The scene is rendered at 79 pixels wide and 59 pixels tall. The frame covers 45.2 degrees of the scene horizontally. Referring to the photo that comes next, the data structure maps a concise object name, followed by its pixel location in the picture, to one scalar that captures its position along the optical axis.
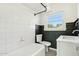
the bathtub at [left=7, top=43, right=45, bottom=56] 1.57
